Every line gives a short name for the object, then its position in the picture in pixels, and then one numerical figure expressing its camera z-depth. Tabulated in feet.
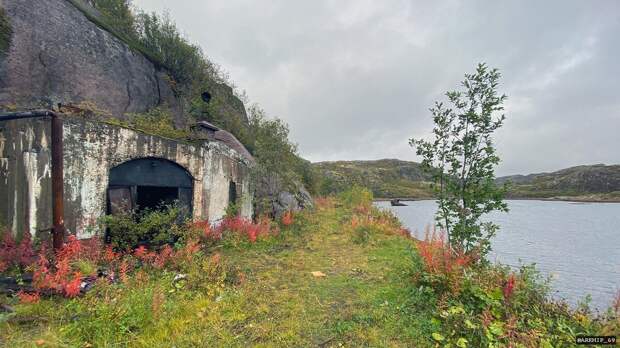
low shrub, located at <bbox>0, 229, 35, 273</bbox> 18.48
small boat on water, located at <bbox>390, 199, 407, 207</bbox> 174.40
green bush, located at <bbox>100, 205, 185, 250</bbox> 24.23
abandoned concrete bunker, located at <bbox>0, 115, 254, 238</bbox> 20.74
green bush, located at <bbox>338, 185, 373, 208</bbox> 76.18
